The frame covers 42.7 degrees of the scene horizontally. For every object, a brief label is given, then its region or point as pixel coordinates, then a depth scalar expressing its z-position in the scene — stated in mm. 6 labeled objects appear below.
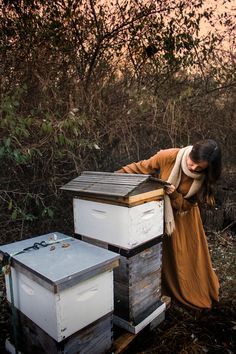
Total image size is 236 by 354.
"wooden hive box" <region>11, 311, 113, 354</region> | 1729
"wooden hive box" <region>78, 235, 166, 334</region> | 2146
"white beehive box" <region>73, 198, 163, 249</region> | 2037
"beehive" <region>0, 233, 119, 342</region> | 1629
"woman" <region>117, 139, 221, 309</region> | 2562
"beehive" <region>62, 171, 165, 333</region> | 2049
